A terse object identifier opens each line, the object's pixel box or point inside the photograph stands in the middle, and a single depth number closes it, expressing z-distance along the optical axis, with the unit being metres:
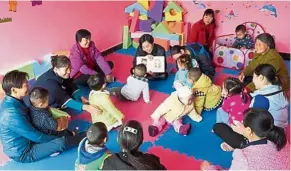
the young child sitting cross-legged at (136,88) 2.64
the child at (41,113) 1.95
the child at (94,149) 1.60
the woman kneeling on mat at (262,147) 1.47
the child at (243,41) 3.47
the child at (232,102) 2.15
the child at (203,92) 2.51
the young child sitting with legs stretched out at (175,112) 2.31
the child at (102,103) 2.26
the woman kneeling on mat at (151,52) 2.98
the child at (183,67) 2.69
